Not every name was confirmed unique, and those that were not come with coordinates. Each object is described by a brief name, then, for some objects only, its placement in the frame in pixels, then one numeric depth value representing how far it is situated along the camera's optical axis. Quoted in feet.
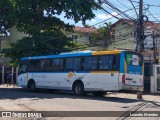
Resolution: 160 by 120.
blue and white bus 67.36
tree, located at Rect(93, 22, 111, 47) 172.24
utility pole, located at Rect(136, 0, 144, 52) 80.03
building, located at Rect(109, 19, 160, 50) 175.83
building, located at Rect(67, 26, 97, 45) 187.76
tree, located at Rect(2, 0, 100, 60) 105.29
